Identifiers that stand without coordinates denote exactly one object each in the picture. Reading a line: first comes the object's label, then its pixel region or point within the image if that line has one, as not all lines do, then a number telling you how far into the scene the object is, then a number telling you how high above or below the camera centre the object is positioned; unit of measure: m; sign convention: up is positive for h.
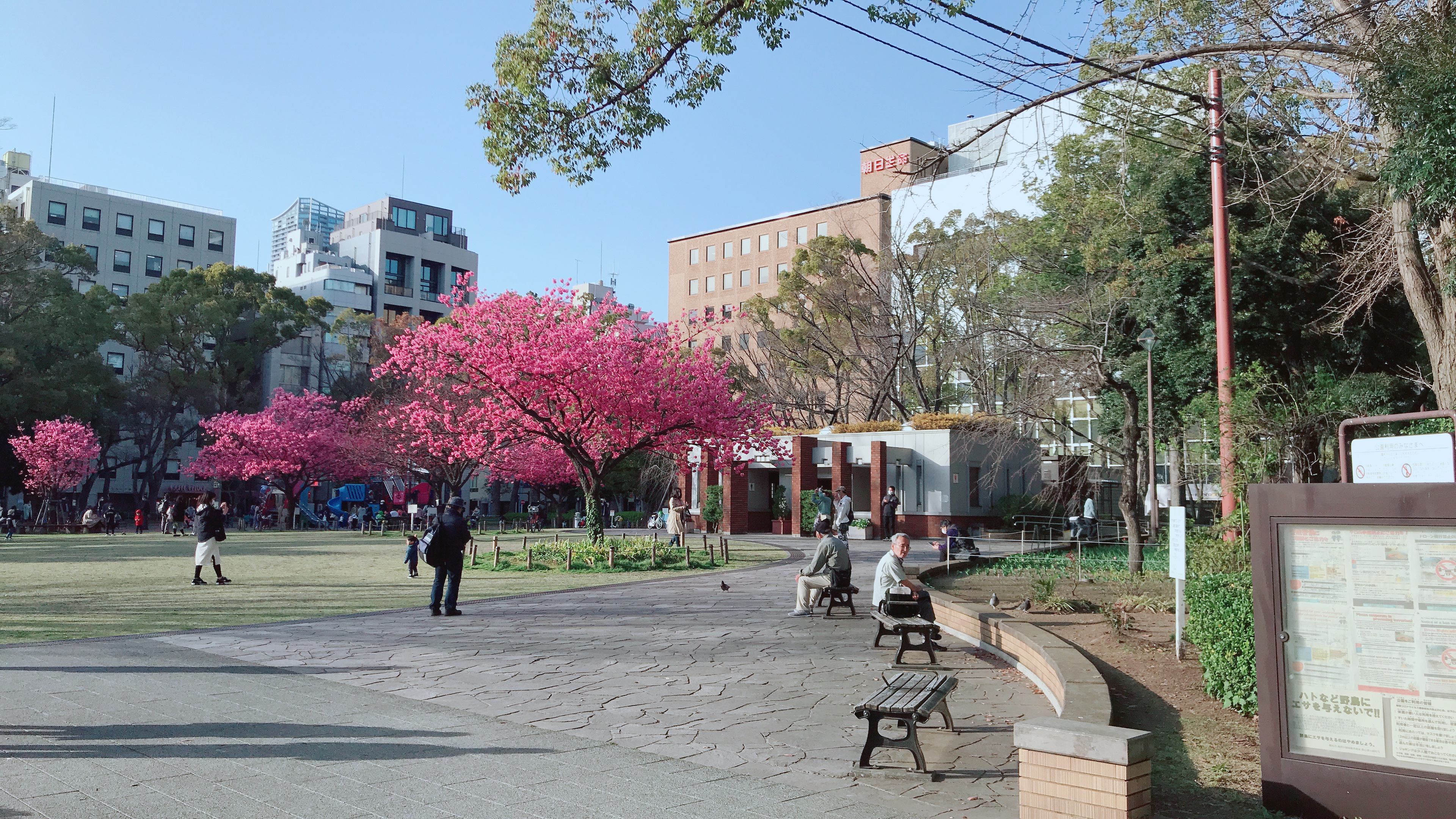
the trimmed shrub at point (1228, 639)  7.20 -0.90
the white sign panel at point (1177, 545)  8.52 -0.25
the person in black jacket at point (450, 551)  13.46 -0.60
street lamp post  19.77 +1.11
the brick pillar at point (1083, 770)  4.51 -1.17
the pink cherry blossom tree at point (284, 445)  49.56 +2.94
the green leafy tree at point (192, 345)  54.56 +8.77
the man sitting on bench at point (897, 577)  10.65 -0.70
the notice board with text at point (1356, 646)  4.52 -0.60
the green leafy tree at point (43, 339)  44.25 +7.56
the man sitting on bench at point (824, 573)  13.63 -0.84
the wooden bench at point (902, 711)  5.91 -1.16
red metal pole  10.30 +2.62
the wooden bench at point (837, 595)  13.48 -1.14
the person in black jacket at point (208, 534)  17.31 -0.53
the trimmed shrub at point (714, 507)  38.03 +0.12
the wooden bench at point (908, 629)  9.82 -1.14
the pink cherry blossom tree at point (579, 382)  22.94 +2.92
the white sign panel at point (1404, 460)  4.79 +0.29
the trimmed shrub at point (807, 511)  34.91 -0.02
